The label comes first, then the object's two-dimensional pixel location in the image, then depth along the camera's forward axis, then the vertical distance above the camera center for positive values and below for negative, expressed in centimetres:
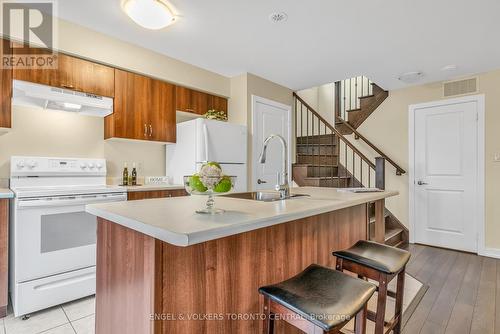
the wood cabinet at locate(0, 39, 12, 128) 216 +60
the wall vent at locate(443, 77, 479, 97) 363 +114
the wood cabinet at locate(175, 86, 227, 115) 342 +91
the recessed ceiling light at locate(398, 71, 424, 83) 361 +127
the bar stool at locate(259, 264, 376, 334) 96 -52
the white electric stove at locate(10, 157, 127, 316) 200 -54
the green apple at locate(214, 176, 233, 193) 116 -8
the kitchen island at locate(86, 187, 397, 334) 97 -41
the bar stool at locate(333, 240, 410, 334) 139 -54
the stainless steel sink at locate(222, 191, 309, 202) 186 -20
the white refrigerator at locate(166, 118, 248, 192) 311 +24
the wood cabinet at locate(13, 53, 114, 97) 235 +87
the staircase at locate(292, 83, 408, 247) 420 +12
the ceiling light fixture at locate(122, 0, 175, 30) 209 +126
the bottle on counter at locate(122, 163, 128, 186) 307 -10
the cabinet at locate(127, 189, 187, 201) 265 -27
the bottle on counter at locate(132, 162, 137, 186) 312 -10
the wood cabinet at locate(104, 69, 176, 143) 286 +67
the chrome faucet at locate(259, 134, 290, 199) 187 -10
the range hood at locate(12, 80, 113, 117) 228 +62
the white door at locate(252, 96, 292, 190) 391 +56
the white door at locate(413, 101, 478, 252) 365 -9
